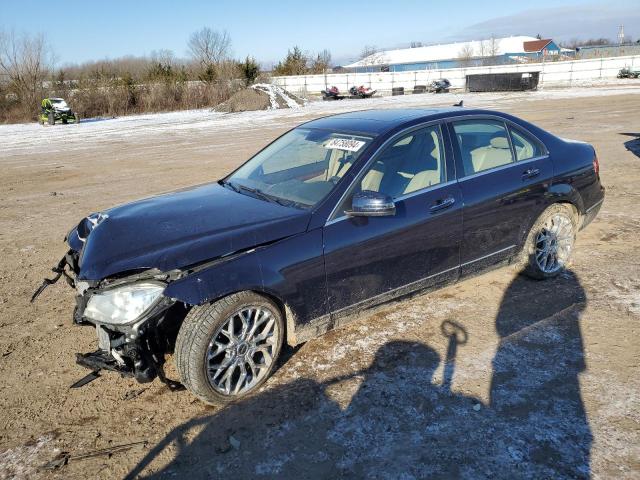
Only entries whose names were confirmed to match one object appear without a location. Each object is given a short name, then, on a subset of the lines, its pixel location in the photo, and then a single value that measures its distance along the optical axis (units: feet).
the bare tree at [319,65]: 191.52
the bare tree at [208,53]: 194.15
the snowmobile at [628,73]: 144.33
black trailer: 117.70
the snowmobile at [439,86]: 139.23
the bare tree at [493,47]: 326.03
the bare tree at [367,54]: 415.17
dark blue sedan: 10.11
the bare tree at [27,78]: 114.55
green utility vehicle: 96.62
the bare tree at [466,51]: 321.11
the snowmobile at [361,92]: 131.95
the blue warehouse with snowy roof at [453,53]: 292.81
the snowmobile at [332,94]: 132.57
